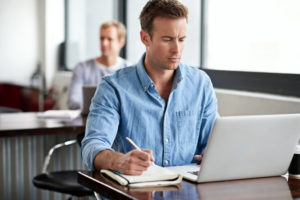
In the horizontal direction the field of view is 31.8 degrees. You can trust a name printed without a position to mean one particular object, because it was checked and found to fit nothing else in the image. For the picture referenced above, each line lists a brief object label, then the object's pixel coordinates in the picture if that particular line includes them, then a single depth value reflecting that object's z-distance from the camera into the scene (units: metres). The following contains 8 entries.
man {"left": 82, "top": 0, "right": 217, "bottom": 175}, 2.19
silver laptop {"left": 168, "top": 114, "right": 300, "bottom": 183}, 1.82
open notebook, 1.79
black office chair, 3.20
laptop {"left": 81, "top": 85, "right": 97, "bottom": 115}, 3.76
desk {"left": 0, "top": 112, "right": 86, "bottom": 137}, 3.29
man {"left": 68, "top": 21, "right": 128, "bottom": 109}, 4.86
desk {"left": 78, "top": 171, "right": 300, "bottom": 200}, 1.70
